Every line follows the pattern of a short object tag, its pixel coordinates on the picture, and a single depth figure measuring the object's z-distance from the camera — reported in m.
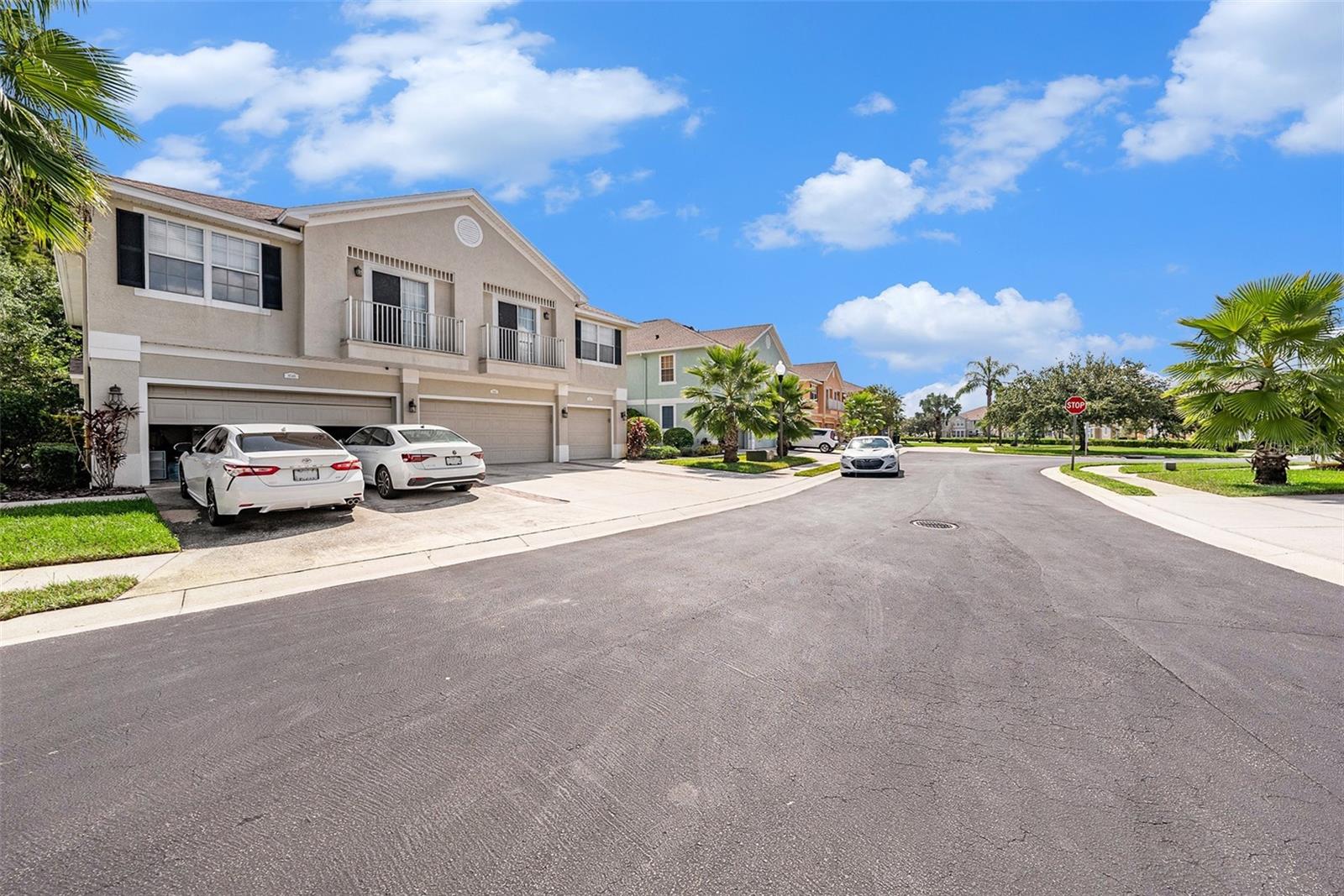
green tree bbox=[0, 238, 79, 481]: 12.90
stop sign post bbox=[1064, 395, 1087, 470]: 20.70
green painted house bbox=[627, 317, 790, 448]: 31.72
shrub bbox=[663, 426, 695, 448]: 29.66
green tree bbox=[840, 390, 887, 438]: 51.81
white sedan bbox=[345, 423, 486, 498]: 11.13
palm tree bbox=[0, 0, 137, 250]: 7.19
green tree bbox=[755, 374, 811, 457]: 24.47
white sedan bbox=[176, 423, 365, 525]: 8.27
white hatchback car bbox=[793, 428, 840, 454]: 40.28
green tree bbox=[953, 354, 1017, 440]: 67.31
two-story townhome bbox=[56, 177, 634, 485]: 11.76
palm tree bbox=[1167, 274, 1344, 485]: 13.21
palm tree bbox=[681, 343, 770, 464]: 21.81
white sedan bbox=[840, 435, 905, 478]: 19.64
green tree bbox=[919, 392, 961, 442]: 85.81
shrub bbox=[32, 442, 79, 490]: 11.30
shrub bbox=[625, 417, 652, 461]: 24.53
